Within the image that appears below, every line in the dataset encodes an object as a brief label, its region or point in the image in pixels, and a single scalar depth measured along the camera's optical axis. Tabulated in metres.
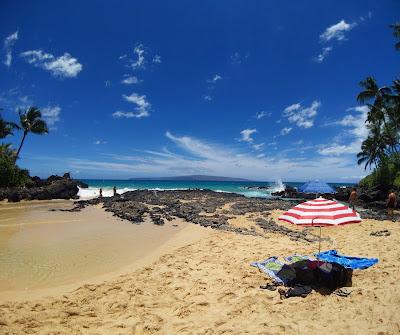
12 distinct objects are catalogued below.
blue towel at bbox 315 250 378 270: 9.12
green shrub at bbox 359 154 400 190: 42.23
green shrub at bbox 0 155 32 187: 40.25
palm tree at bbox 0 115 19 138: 45.34
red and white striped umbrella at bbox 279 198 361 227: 8.17
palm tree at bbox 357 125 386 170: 57.97
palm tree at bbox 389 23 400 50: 34.01
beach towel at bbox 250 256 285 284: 8.80
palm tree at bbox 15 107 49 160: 51.22
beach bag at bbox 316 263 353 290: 7.65
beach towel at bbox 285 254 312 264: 10.37
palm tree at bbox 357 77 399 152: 41.19
